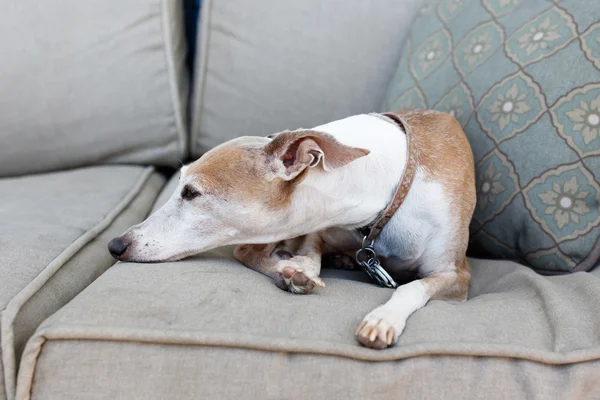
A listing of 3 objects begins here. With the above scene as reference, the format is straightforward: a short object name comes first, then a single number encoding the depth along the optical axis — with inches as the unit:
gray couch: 37.0
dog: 51.0
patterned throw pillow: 55.4
